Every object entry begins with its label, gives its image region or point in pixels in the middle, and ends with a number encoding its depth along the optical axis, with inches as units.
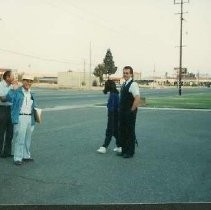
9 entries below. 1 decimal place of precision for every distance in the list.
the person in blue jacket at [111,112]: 310.0
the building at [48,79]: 5521.7
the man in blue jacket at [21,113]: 265.1
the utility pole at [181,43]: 1675.0
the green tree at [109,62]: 4258.9
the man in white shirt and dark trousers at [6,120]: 284.3
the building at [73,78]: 3854.6
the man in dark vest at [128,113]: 291.8
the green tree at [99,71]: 4128.4
